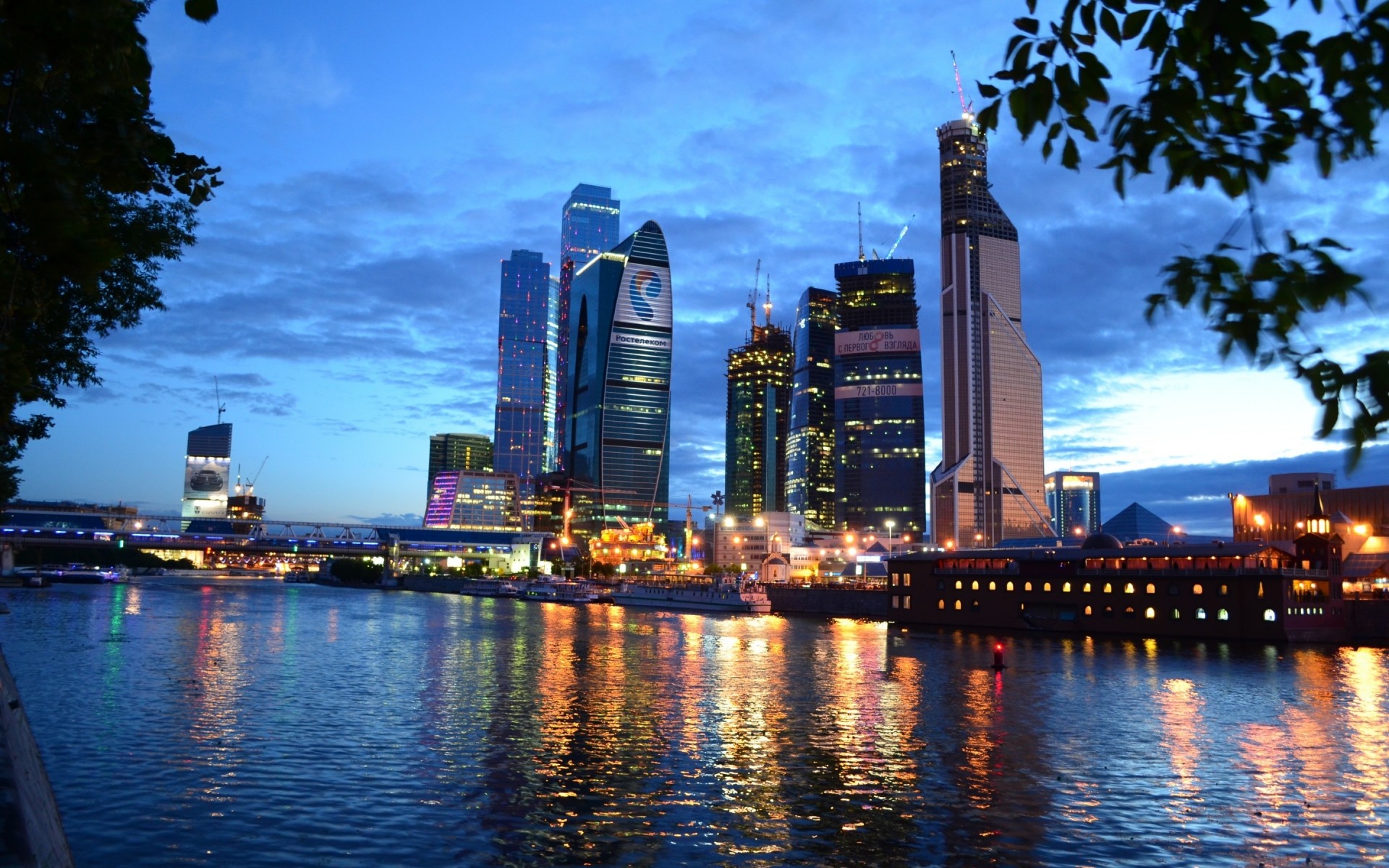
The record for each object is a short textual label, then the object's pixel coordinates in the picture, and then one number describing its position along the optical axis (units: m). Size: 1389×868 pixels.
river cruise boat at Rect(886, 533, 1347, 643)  96.81
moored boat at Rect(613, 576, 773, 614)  157.88
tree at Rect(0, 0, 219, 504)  7.75
